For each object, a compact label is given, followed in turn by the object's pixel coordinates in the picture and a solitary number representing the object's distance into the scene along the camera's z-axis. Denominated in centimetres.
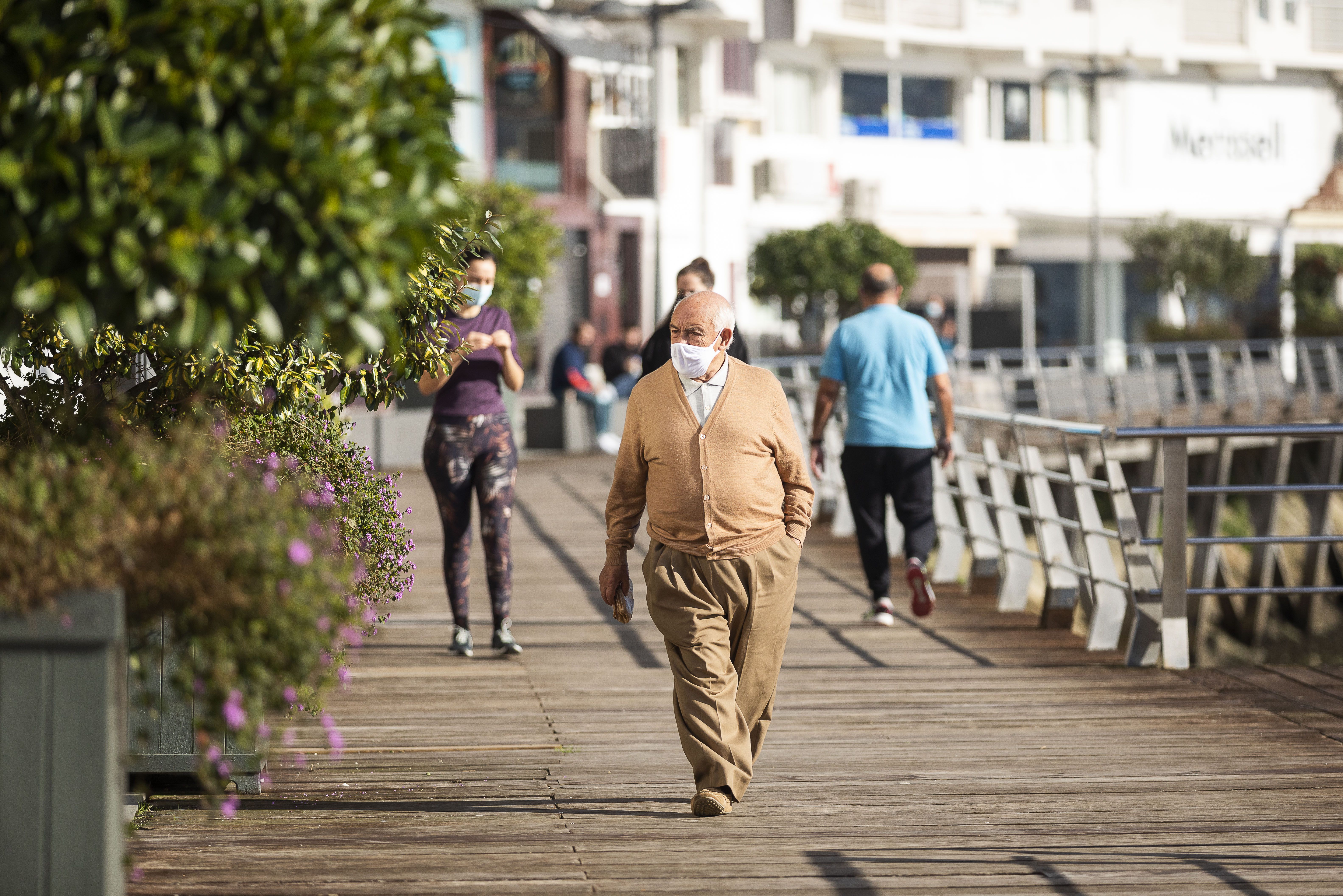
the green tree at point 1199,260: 7719
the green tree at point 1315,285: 7731
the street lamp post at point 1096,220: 7031
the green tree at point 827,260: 6744
